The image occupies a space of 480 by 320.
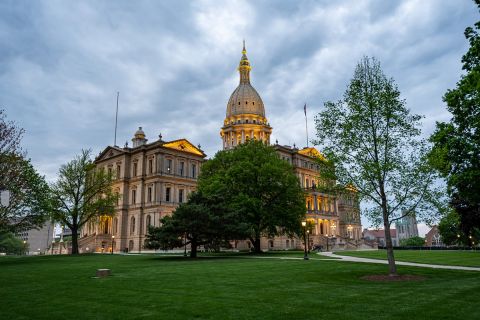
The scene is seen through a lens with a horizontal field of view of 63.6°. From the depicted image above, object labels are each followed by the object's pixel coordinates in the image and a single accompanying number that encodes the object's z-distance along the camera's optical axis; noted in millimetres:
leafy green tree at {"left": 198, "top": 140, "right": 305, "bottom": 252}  46875
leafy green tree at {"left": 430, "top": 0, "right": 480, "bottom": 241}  20922
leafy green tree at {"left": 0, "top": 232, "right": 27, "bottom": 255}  116812
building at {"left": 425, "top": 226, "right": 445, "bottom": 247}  155125
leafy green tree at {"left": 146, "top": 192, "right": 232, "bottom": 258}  36906
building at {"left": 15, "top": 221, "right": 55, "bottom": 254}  178625
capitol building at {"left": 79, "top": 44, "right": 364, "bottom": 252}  71438
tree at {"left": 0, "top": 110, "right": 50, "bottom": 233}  33031
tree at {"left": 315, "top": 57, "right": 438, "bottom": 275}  20094
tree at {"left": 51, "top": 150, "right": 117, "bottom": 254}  53969
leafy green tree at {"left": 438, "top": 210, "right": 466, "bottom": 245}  77925
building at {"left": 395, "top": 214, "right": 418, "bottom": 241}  182750
